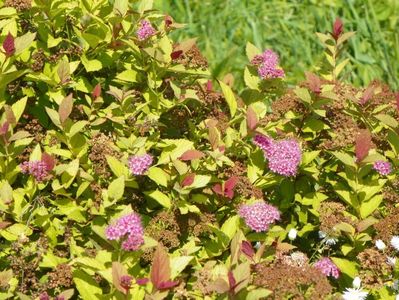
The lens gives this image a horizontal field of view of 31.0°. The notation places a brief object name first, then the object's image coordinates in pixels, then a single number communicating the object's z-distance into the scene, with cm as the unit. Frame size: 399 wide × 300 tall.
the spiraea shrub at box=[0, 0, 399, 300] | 211
